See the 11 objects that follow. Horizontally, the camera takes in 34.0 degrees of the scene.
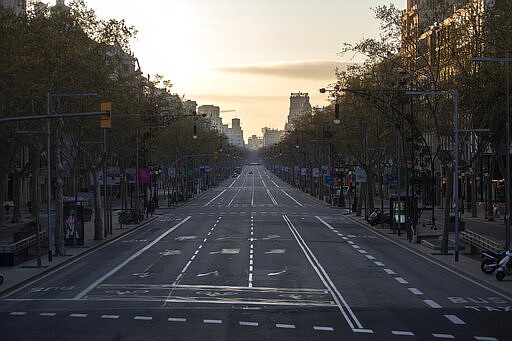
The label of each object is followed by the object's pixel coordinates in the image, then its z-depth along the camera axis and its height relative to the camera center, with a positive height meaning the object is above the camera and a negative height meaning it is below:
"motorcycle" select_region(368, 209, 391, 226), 67.25 -3.95
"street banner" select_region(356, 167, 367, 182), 73.88 -0.53
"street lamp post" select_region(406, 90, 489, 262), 39.42 +0.33
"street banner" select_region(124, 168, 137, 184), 80.00 +0.21
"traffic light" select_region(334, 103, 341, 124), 51.34 +3.54
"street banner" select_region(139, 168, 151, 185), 78.44 -0.19
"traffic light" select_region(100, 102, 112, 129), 30.61 +2.10
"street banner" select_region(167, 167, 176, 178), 113.31 +0.07
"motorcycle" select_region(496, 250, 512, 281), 31.53 -3.84
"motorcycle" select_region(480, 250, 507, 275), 33.75 -3.86
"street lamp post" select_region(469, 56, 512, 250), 33.59 -1.67
